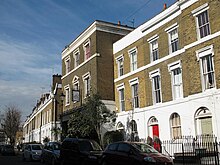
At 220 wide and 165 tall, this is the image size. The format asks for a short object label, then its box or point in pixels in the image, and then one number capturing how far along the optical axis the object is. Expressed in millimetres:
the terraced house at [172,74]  19078
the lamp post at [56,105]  45594
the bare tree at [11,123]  82312
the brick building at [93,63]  30656
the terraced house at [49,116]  45750
